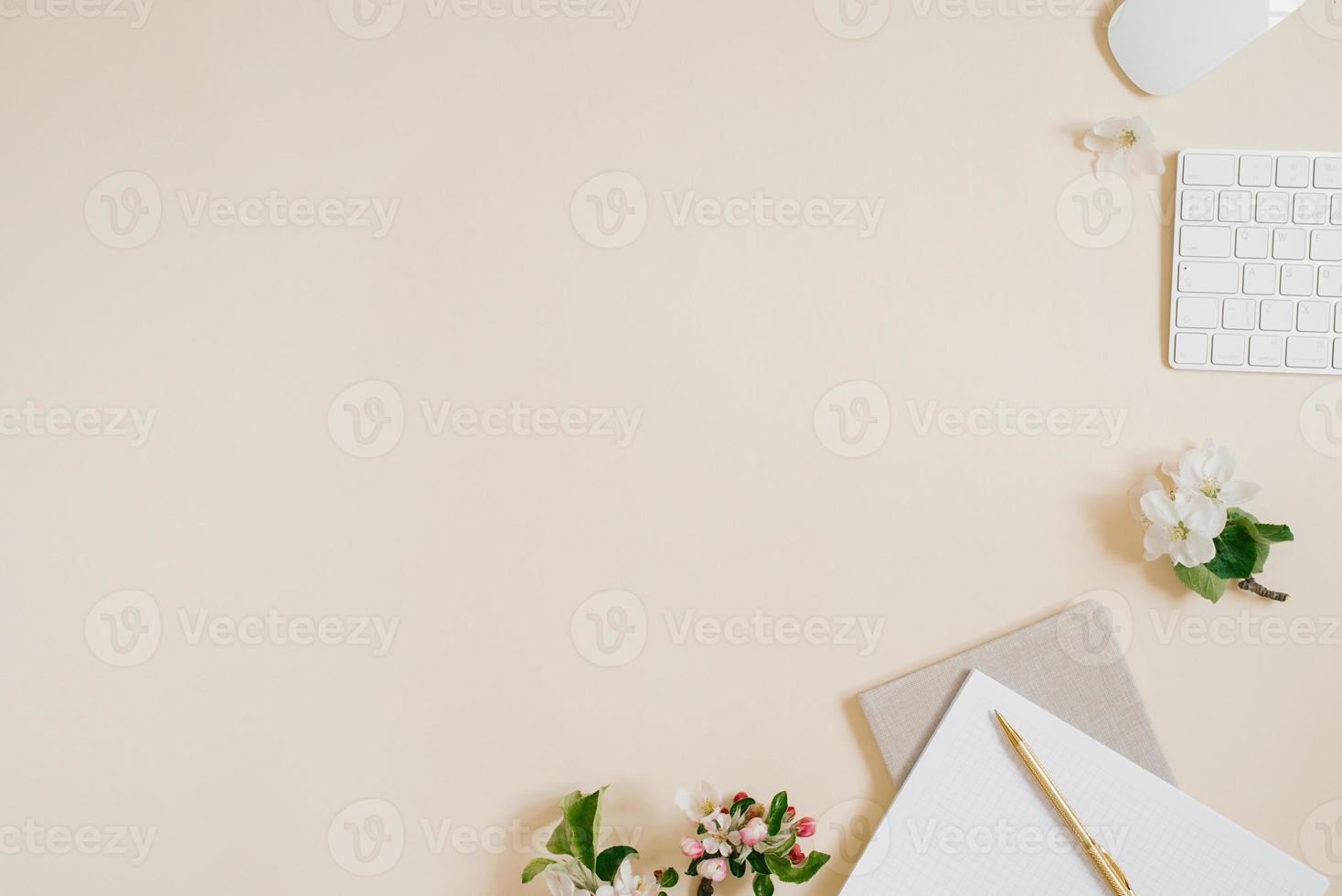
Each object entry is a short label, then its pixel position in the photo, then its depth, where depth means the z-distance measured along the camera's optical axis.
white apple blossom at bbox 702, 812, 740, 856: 0.86
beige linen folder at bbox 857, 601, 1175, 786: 0.92
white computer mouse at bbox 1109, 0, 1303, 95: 0.86
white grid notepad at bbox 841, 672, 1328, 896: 0.87
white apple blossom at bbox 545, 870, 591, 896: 0.85
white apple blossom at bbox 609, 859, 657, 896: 0.85
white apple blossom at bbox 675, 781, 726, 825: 0.87
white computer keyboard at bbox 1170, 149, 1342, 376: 0.91
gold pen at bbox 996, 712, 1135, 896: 0.86
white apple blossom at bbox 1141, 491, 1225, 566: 0.86
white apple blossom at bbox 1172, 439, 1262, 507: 0.87
